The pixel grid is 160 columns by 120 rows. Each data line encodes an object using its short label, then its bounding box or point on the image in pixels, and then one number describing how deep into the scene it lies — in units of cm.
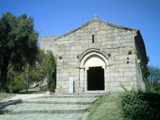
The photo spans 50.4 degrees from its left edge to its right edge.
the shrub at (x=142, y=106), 561
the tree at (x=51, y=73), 2270
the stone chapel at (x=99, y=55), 1283
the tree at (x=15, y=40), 1752
